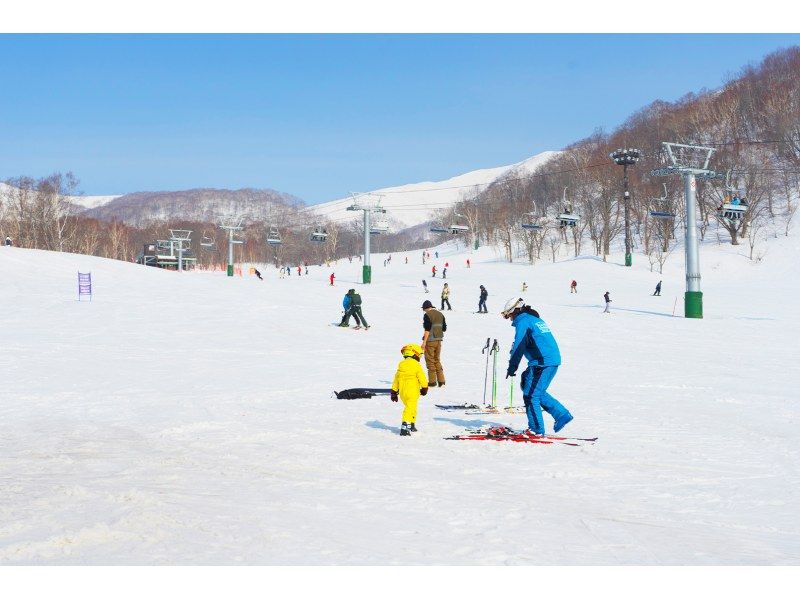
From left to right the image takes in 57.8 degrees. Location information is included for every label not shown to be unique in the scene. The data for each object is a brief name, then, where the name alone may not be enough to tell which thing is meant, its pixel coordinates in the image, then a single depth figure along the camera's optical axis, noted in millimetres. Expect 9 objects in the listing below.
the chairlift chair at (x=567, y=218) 47875
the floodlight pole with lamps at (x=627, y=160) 64706
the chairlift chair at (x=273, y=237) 75375
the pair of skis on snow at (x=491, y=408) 10727
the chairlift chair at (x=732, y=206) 39156
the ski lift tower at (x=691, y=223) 33031
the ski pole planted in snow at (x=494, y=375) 11066
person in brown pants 13461
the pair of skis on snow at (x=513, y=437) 8461
